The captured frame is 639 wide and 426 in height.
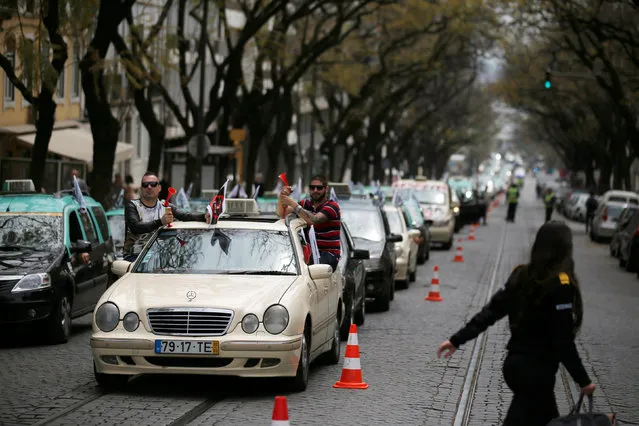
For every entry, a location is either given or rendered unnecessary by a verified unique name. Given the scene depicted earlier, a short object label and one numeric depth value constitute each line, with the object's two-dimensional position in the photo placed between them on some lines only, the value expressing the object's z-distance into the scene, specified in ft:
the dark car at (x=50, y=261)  47.50
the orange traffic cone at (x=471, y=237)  148.77
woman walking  22.59
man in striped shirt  48.21
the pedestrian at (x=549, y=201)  190.60
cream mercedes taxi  35.68
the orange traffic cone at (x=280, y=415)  24.42
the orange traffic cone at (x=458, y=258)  108.47
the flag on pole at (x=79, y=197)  53.93
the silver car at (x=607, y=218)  148.36
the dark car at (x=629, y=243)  99.43
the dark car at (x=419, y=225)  98.32
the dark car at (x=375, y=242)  63.41
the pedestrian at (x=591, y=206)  167.68
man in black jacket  45.85
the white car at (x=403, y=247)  76.69
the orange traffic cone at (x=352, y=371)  38.55
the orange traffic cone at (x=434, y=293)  71.41
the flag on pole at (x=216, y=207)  41.34
